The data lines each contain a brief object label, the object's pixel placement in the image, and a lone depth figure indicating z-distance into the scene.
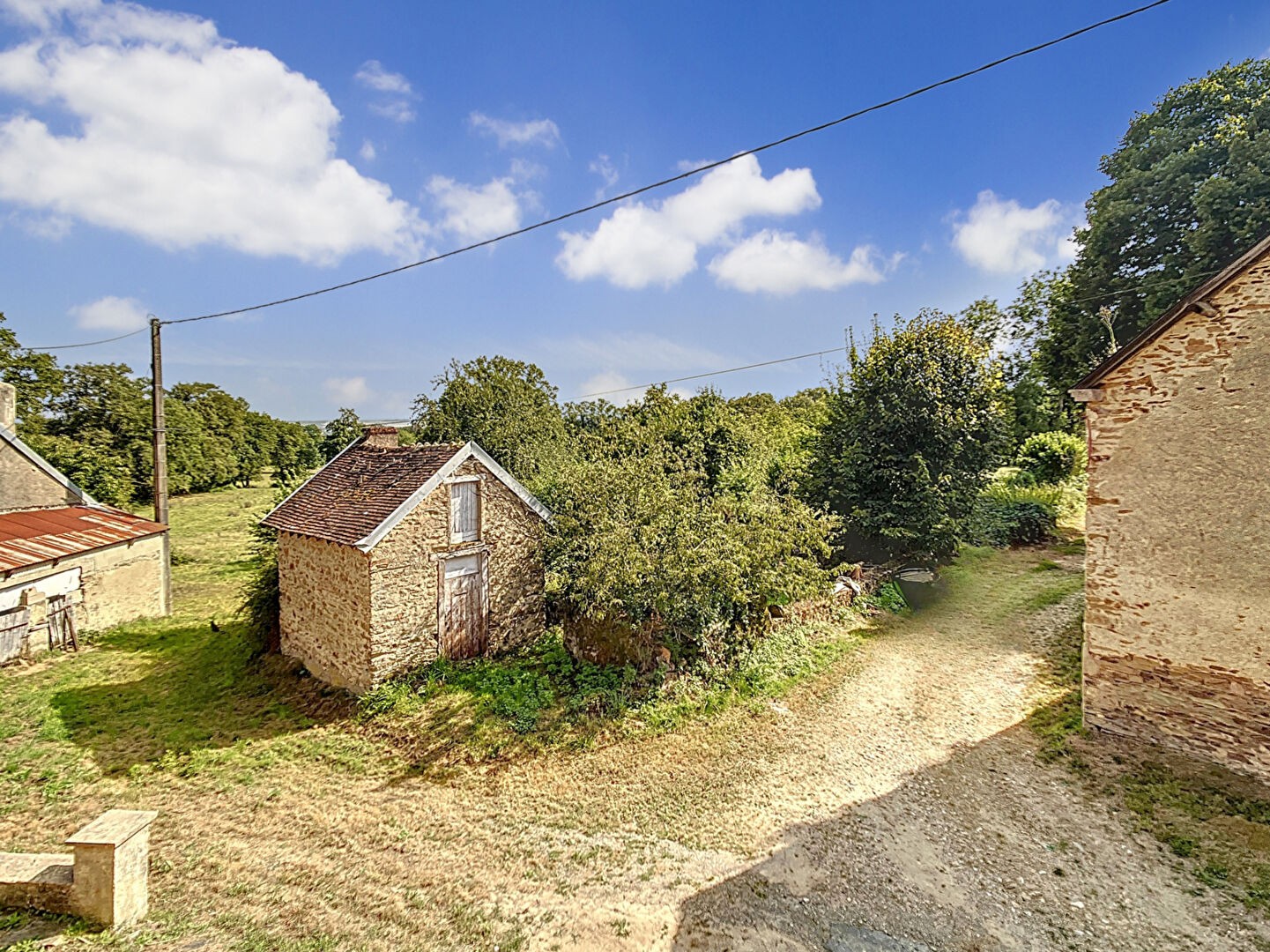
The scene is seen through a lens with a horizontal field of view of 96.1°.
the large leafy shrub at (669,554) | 11.03
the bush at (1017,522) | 20.72
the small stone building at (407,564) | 11.26
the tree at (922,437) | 16.33
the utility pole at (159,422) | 16.34
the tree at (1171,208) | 15.23
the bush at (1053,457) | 24.73
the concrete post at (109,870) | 5.49
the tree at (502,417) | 25.16
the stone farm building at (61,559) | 13.55
